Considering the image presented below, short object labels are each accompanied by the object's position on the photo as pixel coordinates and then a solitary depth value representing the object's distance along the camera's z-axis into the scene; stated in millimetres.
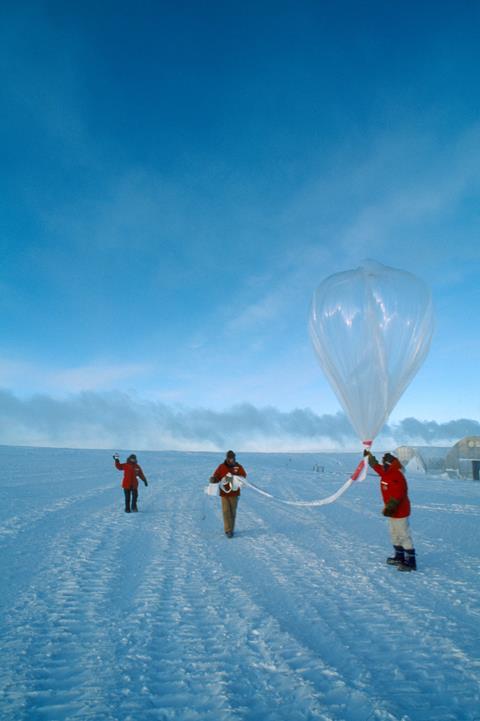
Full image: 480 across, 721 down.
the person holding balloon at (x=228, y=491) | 8094
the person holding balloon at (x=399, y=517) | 5961
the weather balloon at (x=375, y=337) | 6914
